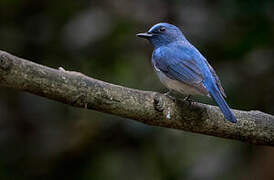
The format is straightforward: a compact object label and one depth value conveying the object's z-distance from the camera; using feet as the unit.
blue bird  28.53
